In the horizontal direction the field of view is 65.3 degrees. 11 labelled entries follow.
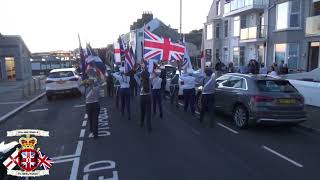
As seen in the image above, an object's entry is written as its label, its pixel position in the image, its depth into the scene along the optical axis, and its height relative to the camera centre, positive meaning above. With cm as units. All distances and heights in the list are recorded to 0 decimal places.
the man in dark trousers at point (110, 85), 1240 -70
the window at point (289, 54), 1724 +112
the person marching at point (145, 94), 706 -65
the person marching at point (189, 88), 862 -60
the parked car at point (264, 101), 661 -85
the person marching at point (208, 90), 736 -58
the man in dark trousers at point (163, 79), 1161 -38
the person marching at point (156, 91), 820 -69
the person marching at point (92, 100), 648 -74
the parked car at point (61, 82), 1255 -54
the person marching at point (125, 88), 814 -55
